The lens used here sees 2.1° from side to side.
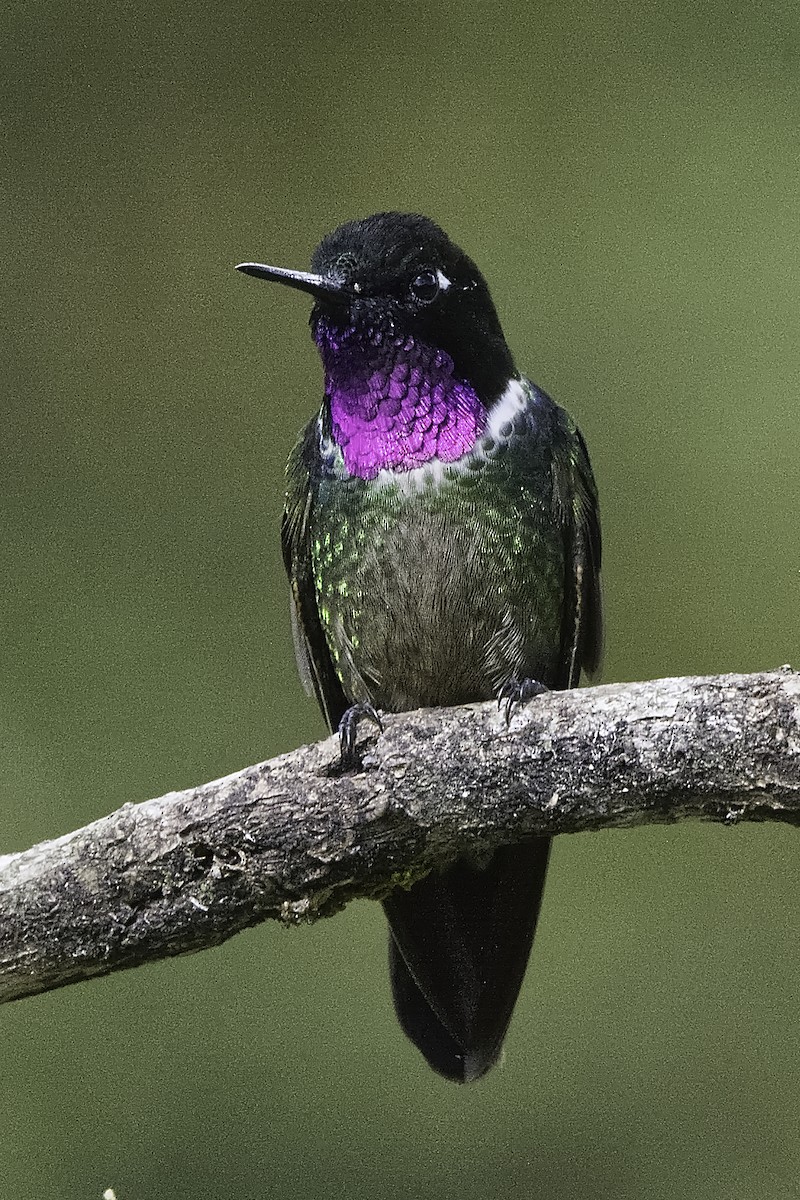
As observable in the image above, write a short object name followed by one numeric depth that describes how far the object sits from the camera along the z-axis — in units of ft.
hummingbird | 7.85
